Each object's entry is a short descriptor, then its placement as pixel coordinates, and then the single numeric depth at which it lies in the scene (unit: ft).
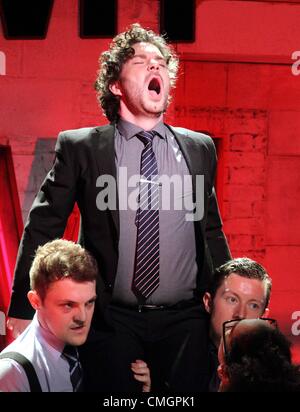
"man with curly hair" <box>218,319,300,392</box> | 19.41
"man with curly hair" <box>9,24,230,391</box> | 21.36
